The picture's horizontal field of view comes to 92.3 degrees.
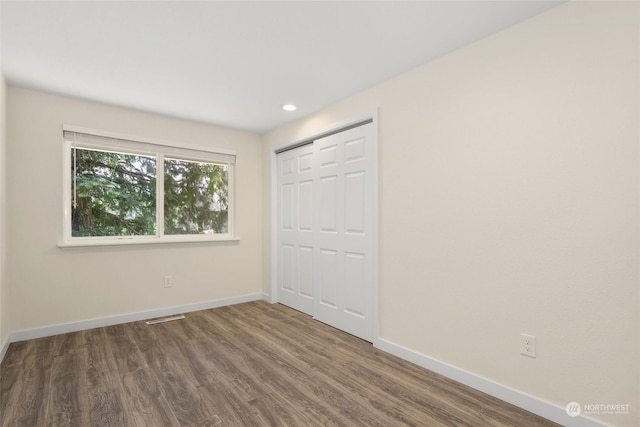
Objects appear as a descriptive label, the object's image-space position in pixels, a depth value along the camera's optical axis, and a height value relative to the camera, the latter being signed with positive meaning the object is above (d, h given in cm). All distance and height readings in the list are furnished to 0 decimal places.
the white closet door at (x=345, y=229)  287 -15
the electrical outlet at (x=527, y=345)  183 -79
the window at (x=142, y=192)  318 +29
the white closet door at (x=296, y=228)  364 -16
